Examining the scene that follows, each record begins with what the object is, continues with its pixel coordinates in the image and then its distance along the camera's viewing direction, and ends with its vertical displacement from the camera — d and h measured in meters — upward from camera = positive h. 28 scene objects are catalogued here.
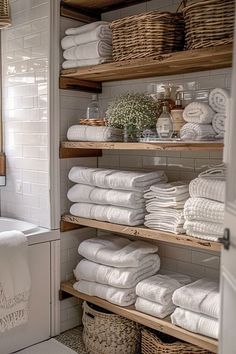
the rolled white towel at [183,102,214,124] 2.04 +0.12
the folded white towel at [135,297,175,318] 2.21 -0.93
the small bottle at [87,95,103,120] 2.84 +0.19
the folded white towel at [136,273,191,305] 2.22 -0.83
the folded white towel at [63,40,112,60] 2.48 +0.53
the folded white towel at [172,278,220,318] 1.99 -0.80
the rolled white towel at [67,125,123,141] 2.49 +0.02
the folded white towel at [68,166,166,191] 2.36 -0.25
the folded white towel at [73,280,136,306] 2.37 -0.93
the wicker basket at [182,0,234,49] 1.89 +0.55
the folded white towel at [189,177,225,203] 1.99 -0.25
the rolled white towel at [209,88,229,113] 1.99 +0.19
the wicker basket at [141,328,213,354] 2.16 -1.13
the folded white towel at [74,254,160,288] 2.37 -0.82
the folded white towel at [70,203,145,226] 2.36 -0.46
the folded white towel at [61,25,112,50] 2.48 +0.62
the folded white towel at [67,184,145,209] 2.36 -0.36
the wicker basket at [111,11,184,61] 2.16 +0.56
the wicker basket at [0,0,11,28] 2.57 +0.77
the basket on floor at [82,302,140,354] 2.44 -1.19
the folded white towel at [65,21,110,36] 2.51 +0.68
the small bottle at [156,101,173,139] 2.24 +0.06
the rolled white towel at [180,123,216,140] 2.04 +0.03
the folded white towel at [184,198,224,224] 1.98 -0.36
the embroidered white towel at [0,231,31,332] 2.33 -0.84
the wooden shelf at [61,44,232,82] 1.98 +0.40
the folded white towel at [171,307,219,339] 1.97 -0.91
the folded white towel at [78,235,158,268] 2.41 -0.70
